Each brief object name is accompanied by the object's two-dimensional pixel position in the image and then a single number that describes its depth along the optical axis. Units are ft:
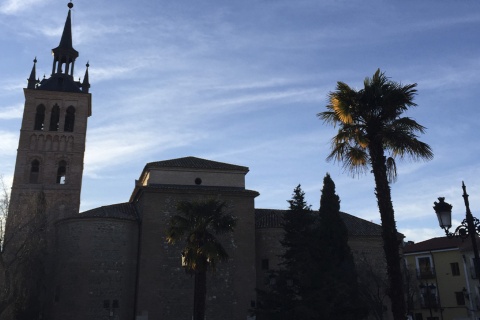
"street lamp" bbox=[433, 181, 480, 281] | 33.91
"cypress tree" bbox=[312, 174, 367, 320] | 63.87
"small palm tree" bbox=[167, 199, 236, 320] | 62.34
